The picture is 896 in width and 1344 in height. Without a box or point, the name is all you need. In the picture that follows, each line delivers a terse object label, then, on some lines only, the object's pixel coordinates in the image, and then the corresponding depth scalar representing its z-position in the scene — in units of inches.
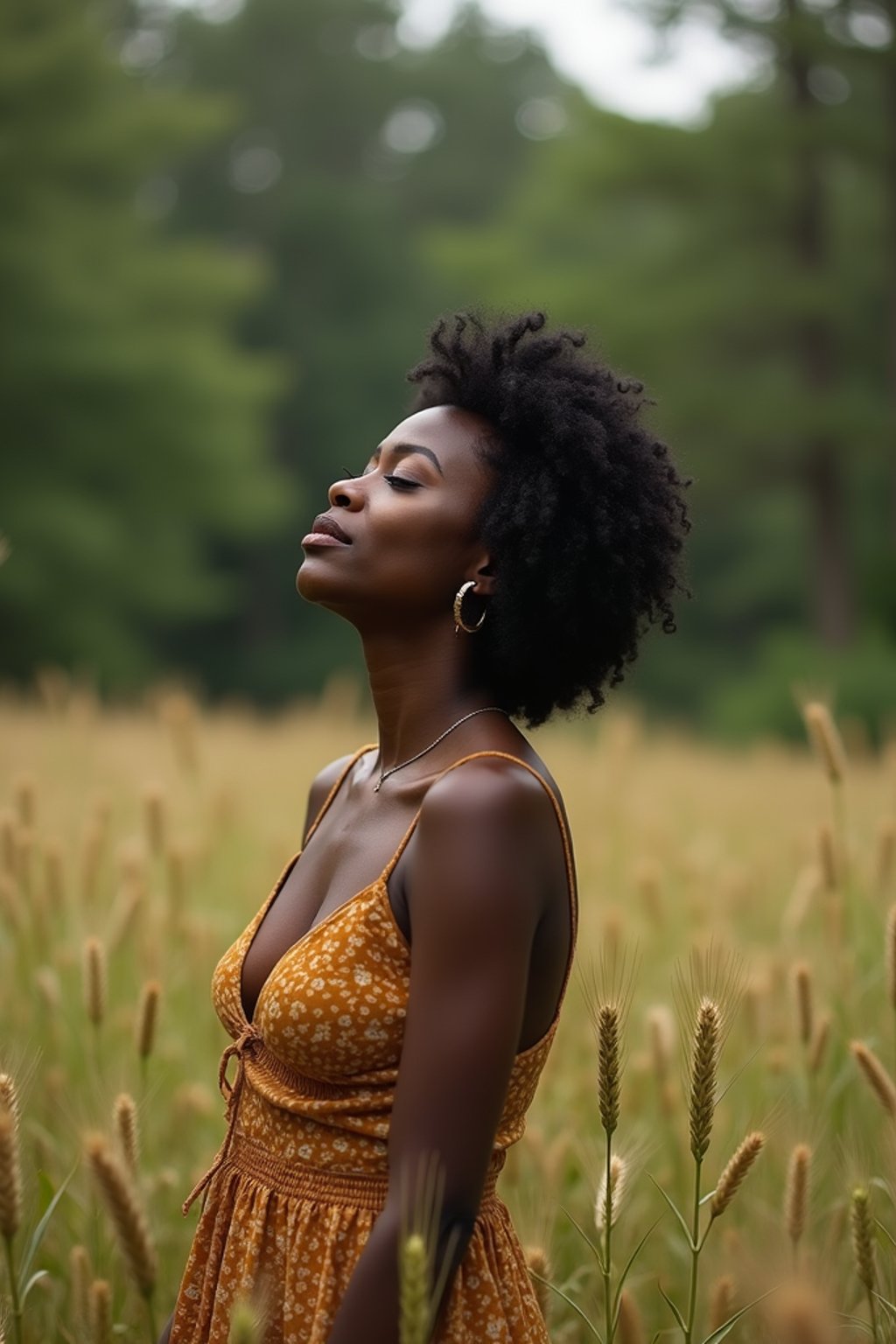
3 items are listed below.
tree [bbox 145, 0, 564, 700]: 1077.6
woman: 109.6
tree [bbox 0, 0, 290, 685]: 688.9
